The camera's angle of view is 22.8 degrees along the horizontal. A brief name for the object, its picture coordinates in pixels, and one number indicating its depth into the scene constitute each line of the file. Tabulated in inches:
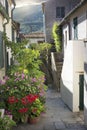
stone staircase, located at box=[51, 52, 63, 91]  575.0
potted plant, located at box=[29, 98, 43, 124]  299.6
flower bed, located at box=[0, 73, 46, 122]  291.7
